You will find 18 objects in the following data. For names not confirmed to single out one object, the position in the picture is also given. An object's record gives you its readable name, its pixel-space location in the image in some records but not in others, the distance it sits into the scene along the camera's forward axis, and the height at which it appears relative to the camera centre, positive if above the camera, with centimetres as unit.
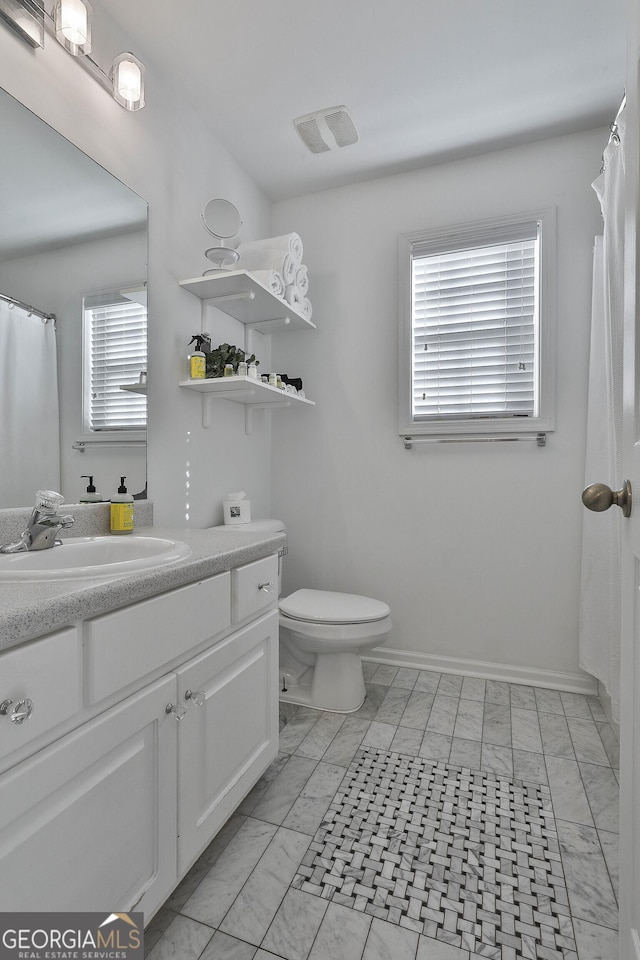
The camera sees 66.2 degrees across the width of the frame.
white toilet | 198 -71
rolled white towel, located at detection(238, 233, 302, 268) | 226 +106
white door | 78 -19
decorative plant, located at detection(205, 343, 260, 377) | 196 +45
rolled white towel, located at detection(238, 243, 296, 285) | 224 +97
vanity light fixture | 134 +123
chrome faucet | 117 -13
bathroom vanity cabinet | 74 -53
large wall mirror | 129 +52
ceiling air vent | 202 +147
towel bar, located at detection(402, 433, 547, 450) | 227 +16
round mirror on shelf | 204 +106
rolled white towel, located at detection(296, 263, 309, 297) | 240 +95
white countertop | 71 -21
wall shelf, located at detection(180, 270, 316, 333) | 190 +74
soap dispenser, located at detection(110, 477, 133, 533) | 152 -14
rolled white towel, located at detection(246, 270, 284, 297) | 209 +83
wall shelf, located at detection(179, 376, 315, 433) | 192 +34
